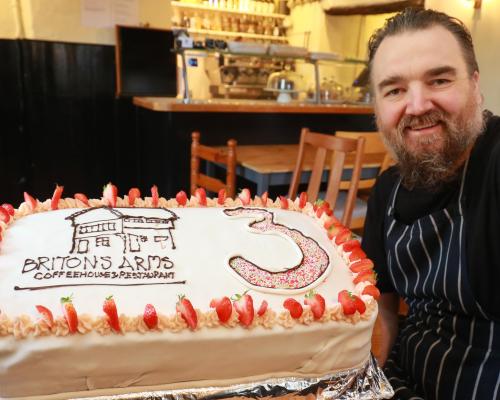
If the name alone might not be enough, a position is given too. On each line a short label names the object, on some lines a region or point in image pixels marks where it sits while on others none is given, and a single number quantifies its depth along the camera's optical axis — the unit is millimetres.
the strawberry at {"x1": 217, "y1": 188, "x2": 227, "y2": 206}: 1389
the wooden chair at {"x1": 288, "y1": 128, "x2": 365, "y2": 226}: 2281
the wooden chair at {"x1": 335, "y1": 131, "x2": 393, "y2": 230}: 2604
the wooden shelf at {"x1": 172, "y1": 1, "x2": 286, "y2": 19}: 6022
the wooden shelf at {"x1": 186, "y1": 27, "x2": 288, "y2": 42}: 6207
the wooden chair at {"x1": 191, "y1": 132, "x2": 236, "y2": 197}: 2494
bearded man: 1058
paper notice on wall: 3852
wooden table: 2619
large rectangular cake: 799
